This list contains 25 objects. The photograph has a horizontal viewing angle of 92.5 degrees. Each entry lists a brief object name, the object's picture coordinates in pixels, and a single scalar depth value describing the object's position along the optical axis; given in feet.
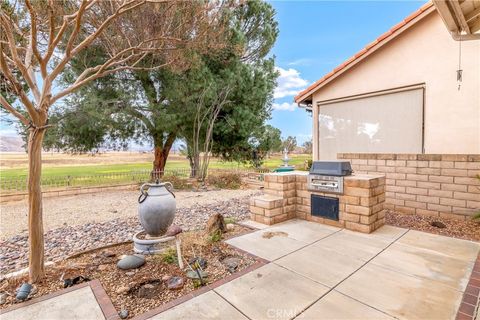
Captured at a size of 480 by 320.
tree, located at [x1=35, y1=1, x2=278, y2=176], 32.53
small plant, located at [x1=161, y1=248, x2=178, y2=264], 9.89
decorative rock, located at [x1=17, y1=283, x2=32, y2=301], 7.47
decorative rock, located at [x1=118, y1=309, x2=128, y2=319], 6.65
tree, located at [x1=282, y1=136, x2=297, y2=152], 98.98
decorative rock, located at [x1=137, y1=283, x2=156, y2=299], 7.66
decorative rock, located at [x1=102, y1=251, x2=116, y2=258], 10.92
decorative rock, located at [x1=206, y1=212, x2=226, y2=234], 13.03
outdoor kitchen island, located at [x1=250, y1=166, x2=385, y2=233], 12.64
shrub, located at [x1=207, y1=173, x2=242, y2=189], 37.65
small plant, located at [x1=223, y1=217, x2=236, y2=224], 16.07
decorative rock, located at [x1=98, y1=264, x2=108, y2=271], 9.53
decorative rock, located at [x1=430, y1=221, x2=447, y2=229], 13.66
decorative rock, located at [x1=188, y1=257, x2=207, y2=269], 9.41
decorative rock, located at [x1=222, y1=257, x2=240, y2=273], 9.21
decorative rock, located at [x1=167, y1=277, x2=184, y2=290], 7.99
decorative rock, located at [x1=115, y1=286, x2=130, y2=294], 7.82
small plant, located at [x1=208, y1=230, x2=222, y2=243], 11.88
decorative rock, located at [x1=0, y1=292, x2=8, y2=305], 7.56
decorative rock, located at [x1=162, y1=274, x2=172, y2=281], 8.58
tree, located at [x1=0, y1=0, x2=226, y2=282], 8.59
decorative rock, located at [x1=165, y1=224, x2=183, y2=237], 10.01
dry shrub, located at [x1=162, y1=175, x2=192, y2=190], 35.91
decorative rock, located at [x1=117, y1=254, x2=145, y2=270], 9.40
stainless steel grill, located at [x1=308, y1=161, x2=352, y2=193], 13.42
